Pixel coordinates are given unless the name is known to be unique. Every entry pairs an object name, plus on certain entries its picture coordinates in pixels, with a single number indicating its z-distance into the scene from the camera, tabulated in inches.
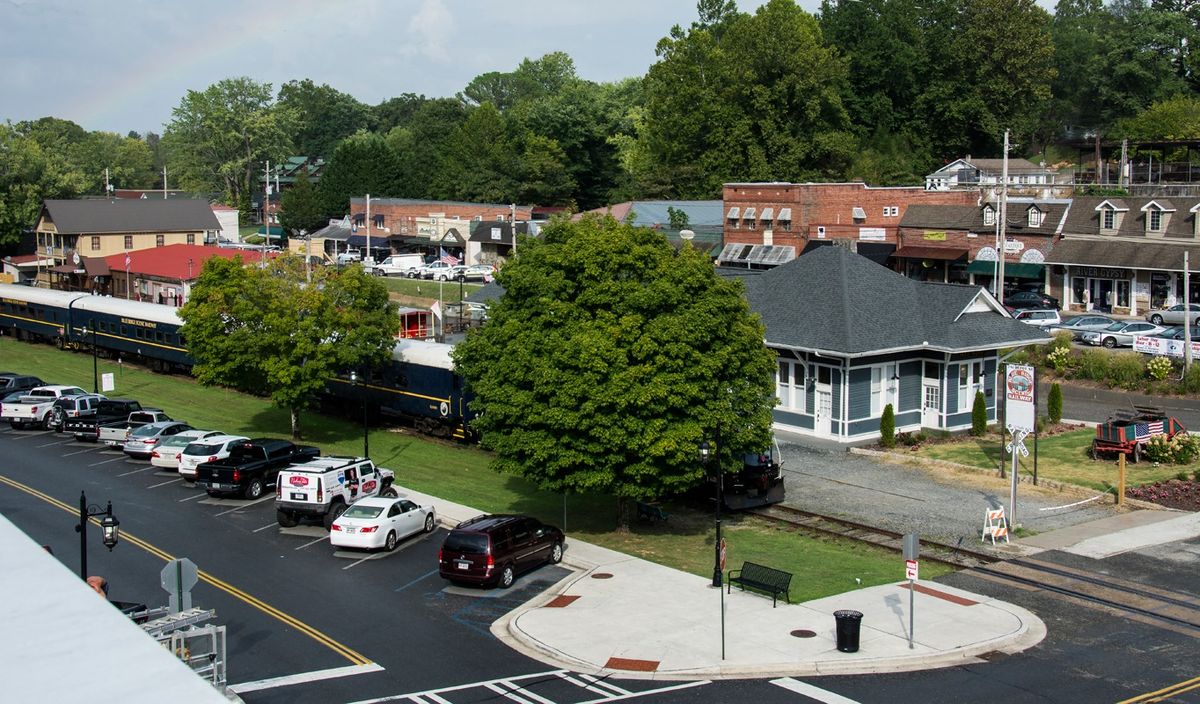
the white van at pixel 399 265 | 3917.3
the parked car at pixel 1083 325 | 2413.9
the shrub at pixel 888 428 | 1737.2
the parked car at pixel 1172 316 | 2446.0
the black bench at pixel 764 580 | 1063.6
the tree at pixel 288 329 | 1865.2
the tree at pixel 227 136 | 6127.0
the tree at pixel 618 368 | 1246.3
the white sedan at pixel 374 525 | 1261.1
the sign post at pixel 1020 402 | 1392.7
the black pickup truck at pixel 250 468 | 1509.6
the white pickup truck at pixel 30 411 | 2017.7
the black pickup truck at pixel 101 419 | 1889.8
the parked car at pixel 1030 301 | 2758.4
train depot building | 1782.7
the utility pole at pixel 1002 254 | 2395.4
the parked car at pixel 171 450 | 1679.4
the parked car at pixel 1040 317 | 2517.7
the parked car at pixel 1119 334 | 2340.1
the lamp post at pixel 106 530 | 1027.9
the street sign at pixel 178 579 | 875.4
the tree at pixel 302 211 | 5073.8
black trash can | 933.2
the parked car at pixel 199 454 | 1609.3
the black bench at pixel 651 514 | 1402.6
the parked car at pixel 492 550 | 1128.8
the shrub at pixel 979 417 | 1798.7
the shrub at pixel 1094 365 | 2139.5
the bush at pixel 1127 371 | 2094.0
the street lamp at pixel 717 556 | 1080.8
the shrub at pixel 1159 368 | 2050.9
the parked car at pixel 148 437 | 1759.4
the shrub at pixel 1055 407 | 1870.1
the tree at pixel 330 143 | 7688.0
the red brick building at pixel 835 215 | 3319.4
